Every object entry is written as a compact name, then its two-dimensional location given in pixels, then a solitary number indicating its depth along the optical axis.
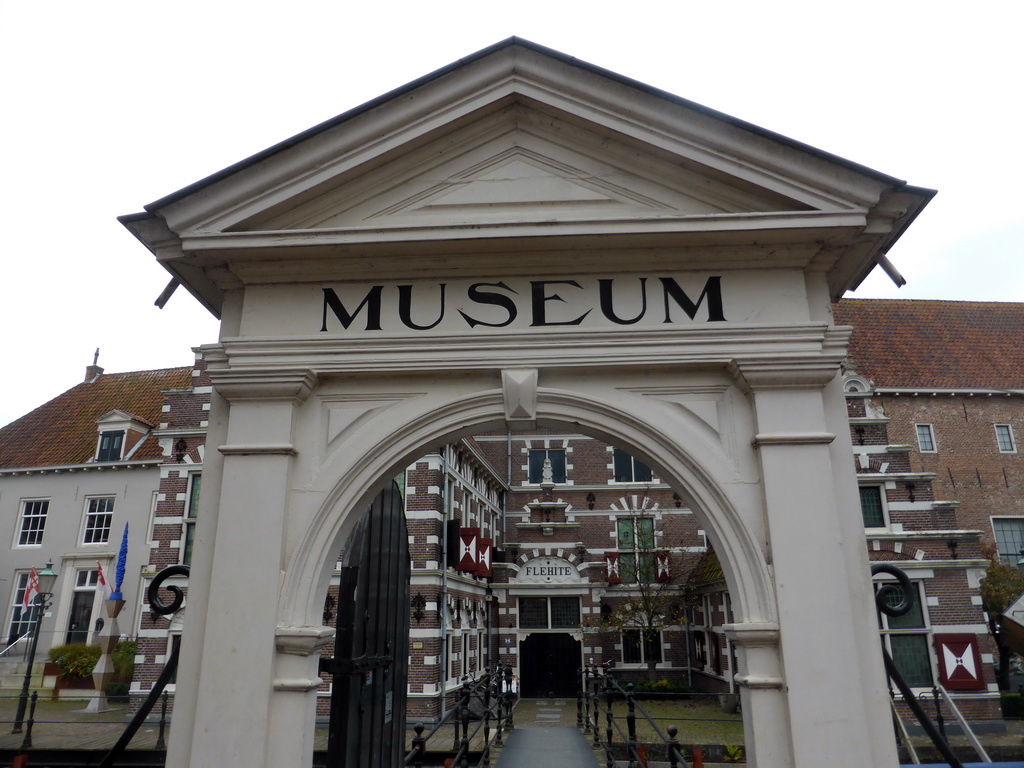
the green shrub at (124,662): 22.33
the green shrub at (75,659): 23.23
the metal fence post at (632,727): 8.24
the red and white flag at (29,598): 23.88
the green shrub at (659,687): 21.55
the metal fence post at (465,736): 7.13
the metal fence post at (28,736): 13.58
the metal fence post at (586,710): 14.35
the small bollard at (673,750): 5.80
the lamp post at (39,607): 15.83
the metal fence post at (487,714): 9.23
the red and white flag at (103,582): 22.94
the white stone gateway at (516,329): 3.73
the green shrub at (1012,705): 19.22
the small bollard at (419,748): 5.46
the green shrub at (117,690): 21.28
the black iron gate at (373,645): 4.15
